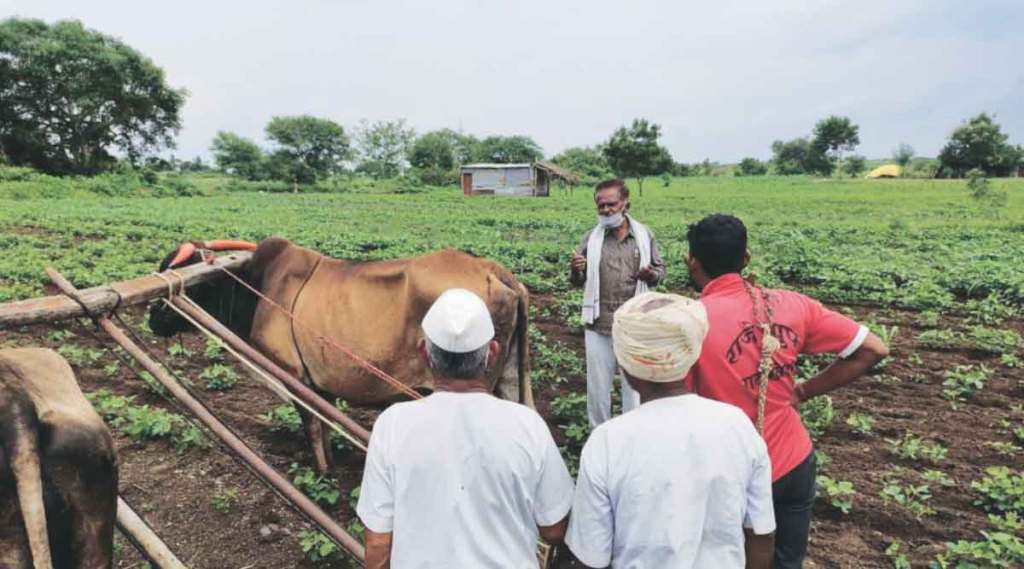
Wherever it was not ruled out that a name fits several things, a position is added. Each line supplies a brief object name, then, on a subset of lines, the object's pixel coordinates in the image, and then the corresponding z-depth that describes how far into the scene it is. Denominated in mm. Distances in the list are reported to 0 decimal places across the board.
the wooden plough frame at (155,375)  2703
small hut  52375
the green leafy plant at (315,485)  4633
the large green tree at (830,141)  73038
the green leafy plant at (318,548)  3990
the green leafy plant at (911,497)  4406
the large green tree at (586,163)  66231
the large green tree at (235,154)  65812
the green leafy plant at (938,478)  4758
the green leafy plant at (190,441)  5410
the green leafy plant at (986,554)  3711
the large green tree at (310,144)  68938
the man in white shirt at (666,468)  1815
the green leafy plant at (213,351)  7828
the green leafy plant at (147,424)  5535
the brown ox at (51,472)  2070
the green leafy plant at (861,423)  5648
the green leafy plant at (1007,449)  5191
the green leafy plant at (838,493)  4430
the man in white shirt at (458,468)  1835
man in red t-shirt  2459
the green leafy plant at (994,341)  7629
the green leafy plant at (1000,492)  4379
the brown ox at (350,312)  4789
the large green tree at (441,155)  65062
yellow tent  68775
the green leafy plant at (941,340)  7934
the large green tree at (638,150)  44969
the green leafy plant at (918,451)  5125
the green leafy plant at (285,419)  5883
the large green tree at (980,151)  57688
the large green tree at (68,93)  43938
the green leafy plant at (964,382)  6422
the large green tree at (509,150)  88375
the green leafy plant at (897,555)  3797
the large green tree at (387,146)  82375
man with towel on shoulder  4855
